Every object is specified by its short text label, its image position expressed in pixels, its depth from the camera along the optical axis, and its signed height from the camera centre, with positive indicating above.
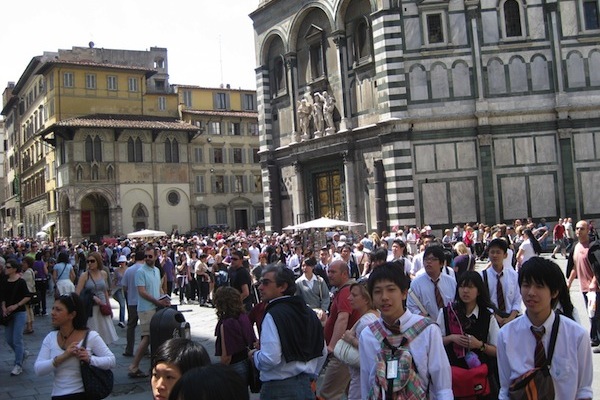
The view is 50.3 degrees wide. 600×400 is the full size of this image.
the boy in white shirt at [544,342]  3.42 -0.69
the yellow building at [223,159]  52.84 +6.56
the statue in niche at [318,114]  29.36 +5.35
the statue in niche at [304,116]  30.00 +5.45
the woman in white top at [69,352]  4.79 -0.80
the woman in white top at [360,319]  5.06 -0.72
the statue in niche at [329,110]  28.89 +5.39
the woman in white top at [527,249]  12.24 -0.65
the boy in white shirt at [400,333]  3.48 -0.65
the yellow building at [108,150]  47.38 +7.19
